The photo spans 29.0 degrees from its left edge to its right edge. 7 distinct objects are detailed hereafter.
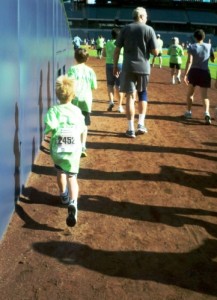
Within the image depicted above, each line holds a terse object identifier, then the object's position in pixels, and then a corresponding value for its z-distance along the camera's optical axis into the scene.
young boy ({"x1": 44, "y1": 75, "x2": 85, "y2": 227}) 4.13
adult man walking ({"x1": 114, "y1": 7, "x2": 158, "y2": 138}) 6.98
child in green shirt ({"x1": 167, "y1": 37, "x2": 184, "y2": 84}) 15.98
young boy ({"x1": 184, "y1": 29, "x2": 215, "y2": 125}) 8.48
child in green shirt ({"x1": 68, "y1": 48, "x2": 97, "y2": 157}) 5.91
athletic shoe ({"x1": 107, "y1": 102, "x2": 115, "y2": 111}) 10.09
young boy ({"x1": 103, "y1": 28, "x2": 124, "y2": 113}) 9.84
